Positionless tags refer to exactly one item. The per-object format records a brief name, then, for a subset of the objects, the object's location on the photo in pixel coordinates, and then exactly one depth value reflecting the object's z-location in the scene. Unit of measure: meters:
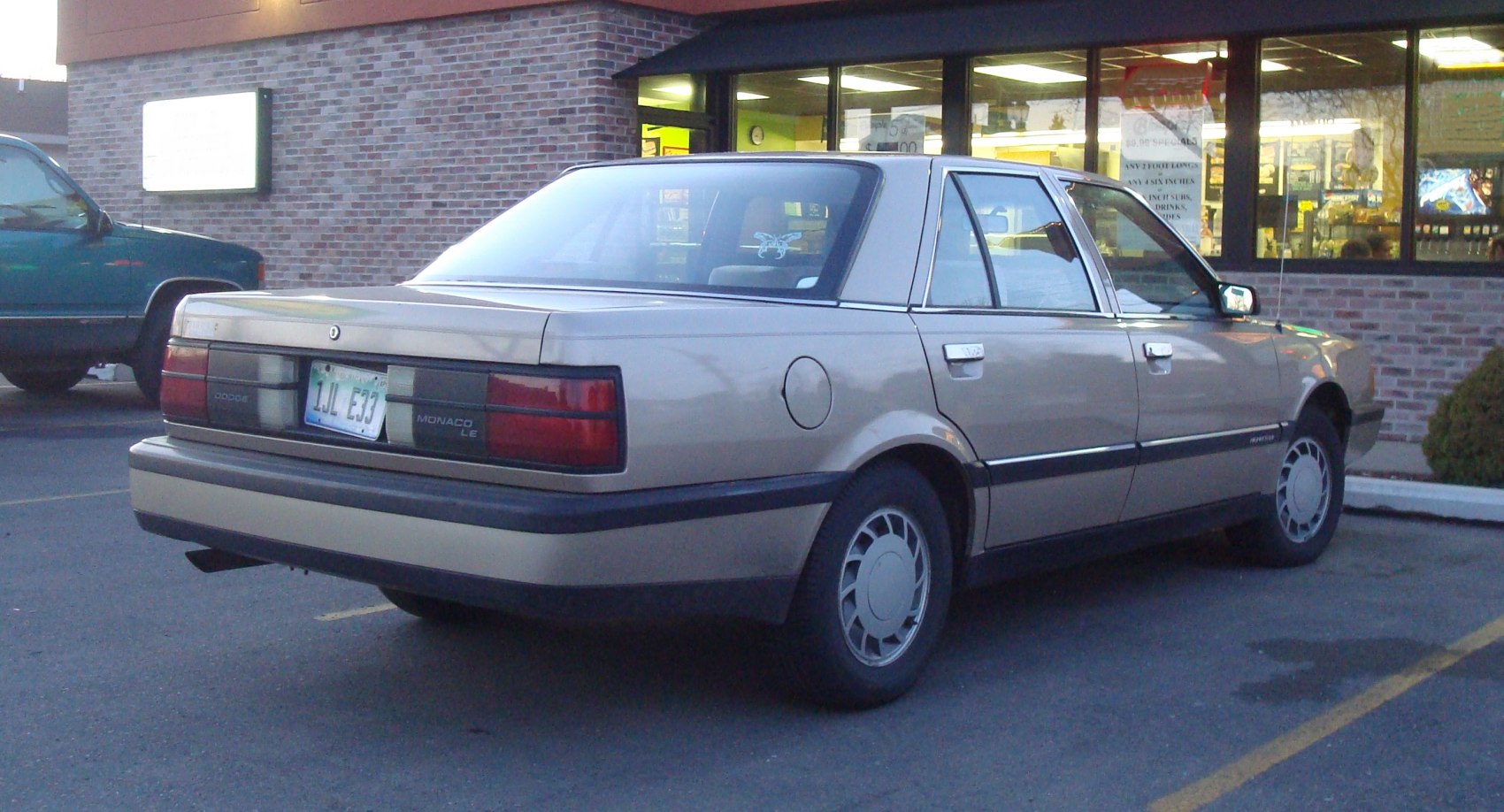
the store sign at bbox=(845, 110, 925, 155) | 12.90
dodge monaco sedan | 3.72
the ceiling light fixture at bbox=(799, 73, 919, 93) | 13.00
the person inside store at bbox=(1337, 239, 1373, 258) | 10.56
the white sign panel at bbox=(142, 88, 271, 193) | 16.42
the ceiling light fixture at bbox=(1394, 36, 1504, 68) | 10.00
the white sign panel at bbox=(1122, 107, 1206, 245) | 11.26
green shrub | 8.05
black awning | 9.91
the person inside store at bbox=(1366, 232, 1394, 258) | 10.45
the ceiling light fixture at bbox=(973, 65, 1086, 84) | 11.91
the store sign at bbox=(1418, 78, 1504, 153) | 10.01
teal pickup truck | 11.10
